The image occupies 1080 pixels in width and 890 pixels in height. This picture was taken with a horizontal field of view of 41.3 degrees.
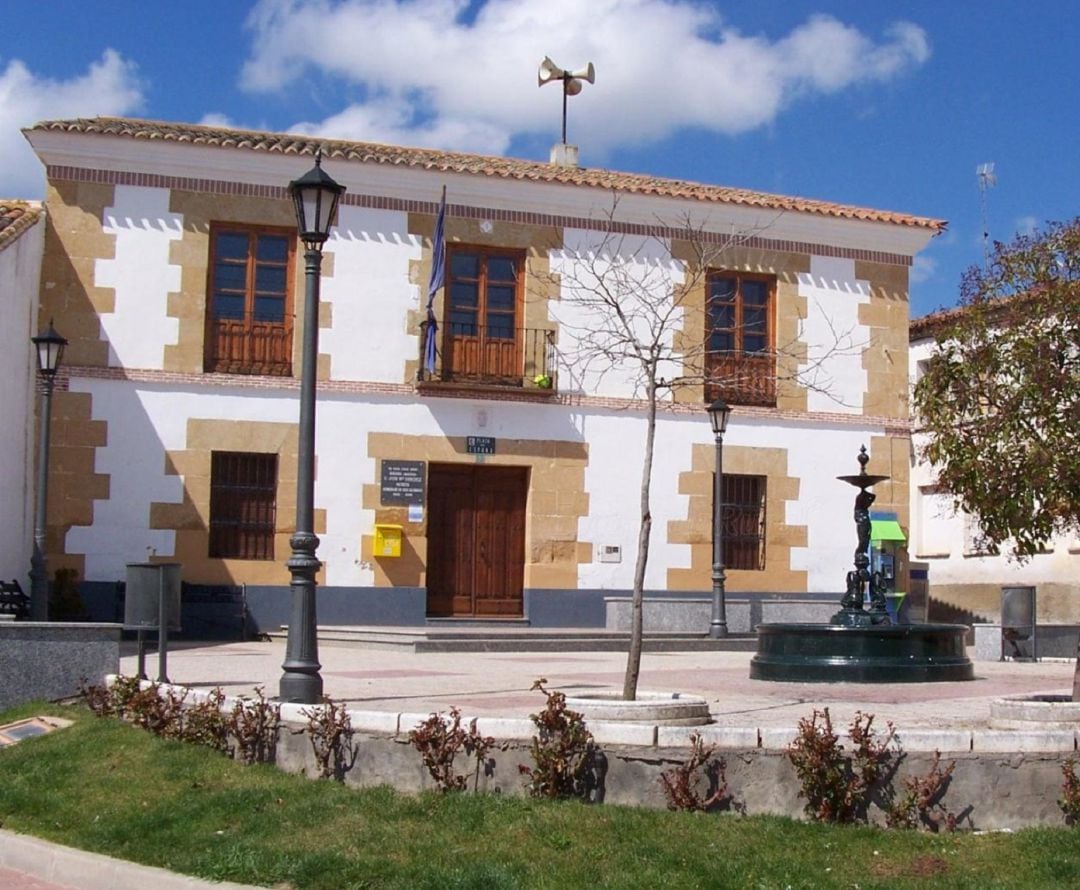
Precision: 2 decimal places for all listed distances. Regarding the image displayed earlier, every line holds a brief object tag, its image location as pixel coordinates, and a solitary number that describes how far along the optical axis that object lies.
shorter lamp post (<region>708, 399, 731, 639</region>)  19.55
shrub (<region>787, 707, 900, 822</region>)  7.14
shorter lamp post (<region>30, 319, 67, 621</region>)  15.47
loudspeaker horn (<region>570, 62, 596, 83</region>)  25.12
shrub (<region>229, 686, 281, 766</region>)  8.67
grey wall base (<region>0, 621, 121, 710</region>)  11.10
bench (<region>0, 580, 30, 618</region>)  16.41
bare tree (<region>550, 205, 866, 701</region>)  20.86
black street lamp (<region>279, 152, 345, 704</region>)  9.44
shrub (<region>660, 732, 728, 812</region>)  7.34
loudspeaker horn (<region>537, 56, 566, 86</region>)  25.09
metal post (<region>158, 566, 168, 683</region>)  10.68
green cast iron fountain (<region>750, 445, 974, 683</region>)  12.48
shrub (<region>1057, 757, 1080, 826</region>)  7.04
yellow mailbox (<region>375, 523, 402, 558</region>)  19.88
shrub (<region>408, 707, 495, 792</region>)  7.77
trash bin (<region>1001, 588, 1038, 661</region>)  16.94
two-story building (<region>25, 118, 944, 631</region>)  19.28
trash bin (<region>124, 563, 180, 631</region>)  10.73
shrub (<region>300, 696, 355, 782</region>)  8.22
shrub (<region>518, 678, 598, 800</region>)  7.52
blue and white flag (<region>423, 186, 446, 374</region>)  19.80
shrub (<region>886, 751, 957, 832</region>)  7.08
